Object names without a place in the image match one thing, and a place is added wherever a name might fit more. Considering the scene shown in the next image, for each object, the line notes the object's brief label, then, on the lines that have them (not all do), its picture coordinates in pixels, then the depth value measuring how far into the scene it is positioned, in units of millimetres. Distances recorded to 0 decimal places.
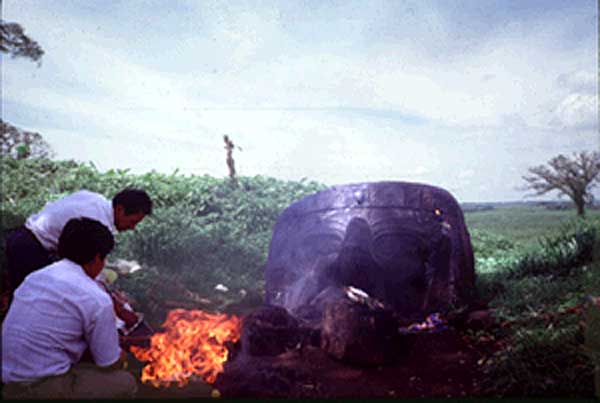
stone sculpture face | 4676
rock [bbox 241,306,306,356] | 3629
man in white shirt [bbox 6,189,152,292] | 3342
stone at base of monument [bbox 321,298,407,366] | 3408
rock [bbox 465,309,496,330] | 4160
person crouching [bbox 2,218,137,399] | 2207
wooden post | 7679
